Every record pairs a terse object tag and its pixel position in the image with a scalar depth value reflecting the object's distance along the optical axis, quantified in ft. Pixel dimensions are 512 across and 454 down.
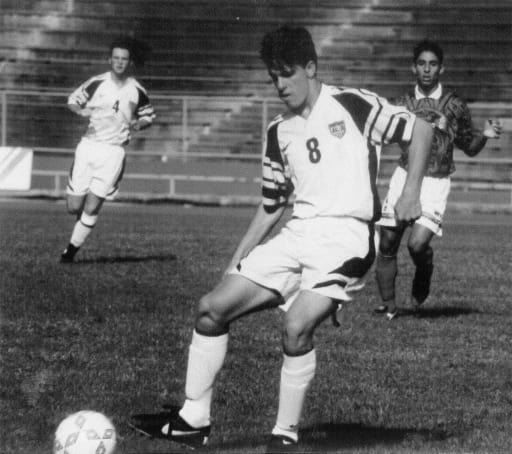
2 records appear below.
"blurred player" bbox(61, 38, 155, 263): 45.73
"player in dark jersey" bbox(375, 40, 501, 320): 33.22
